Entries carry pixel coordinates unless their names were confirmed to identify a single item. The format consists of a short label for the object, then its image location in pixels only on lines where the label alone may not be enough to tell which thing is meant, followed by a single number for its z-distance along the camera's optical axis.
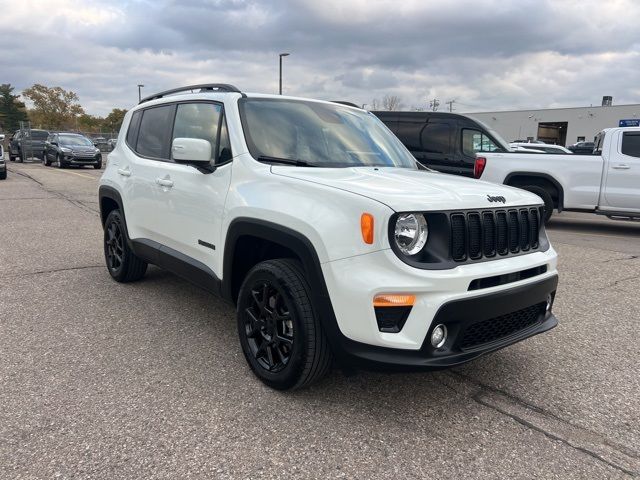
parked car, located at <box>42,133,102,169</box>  23.03
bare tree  74.25
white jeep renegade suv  2.48
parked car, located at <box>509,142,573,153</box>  17.09
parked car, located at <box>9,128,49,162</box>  27.89
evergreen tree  73.56
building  53.28
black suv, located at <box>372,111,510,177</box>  10.62
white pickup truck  9.04
